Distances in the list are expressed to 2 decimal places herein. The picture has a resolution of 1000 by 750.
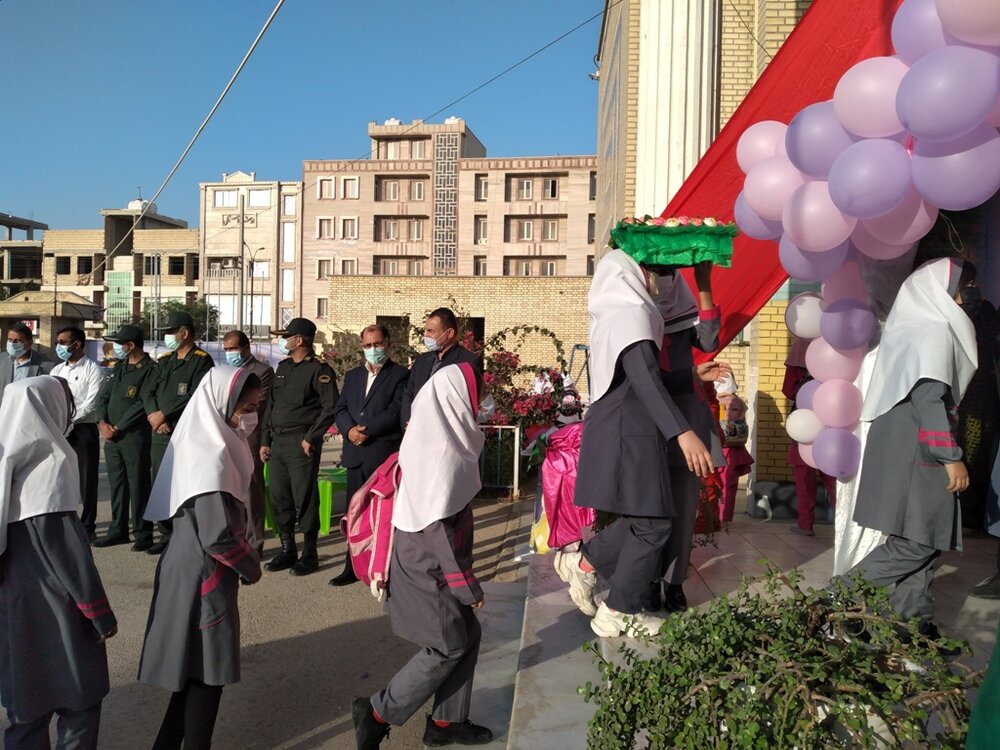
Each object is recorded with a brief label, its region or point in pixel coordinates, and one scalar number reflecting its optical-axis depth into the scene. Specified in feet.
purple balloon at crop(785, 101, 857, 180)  12.26
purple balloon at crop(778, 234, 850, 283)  13.58
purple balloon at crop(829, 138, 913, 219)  11.16
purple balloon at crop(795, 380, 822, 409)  15.46
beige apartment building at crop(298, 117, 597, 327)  181.78
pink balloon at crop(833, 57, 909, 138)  11.51
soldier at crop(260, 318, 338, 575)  22.89
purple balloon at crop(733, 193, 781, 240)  14.30
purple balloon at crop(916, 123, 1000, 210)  10.56
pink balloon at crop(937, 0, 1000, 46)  9.84
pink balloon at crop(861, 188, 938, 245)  11.80
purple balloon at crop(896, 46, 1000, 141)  10.00
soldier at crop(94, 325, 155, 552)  25.31
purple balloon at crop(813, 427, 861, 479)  14.40
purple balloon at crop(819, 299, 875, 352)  14.19
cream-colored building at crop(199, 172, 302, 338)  202.08
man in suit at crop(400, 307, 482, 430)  17.99
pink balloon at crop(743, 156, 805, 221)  13.37
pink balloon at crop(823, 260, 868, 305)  14.57
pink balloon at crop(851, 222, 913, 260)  12.78
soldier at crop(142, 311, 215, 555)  24.43
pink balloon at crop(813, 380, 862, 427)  14.42
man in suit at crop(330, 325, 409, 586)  21.74
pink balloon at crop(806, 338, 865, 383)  14.65
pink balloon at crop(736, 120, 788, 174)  14.64
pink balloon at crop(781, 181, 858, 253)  12.32
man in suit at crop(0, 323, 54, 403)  27.27
